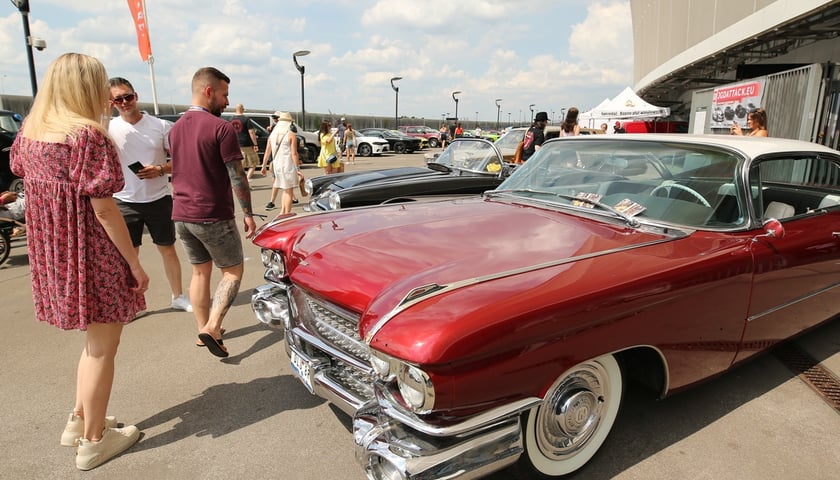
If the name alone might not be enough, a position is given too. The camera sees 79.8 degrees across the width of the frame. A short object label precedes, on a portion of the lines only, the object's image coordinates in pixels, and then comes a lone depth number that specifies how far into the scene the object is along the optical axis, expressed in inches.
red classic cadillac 70.3
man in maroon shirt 132.9
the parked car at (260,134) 693.2
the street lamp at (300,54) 917.8
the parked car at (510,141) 410.5
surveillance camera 517.3
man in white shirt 155.9
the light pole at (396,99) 1522.6
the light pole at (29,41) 493.4
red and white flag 719.1
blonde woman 86.8
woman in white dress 322.0
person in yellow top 396.2
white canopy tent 921.5
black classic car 216.2
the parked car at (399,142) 1197.2
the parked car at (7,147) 401.3
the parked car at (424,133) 1450.5
